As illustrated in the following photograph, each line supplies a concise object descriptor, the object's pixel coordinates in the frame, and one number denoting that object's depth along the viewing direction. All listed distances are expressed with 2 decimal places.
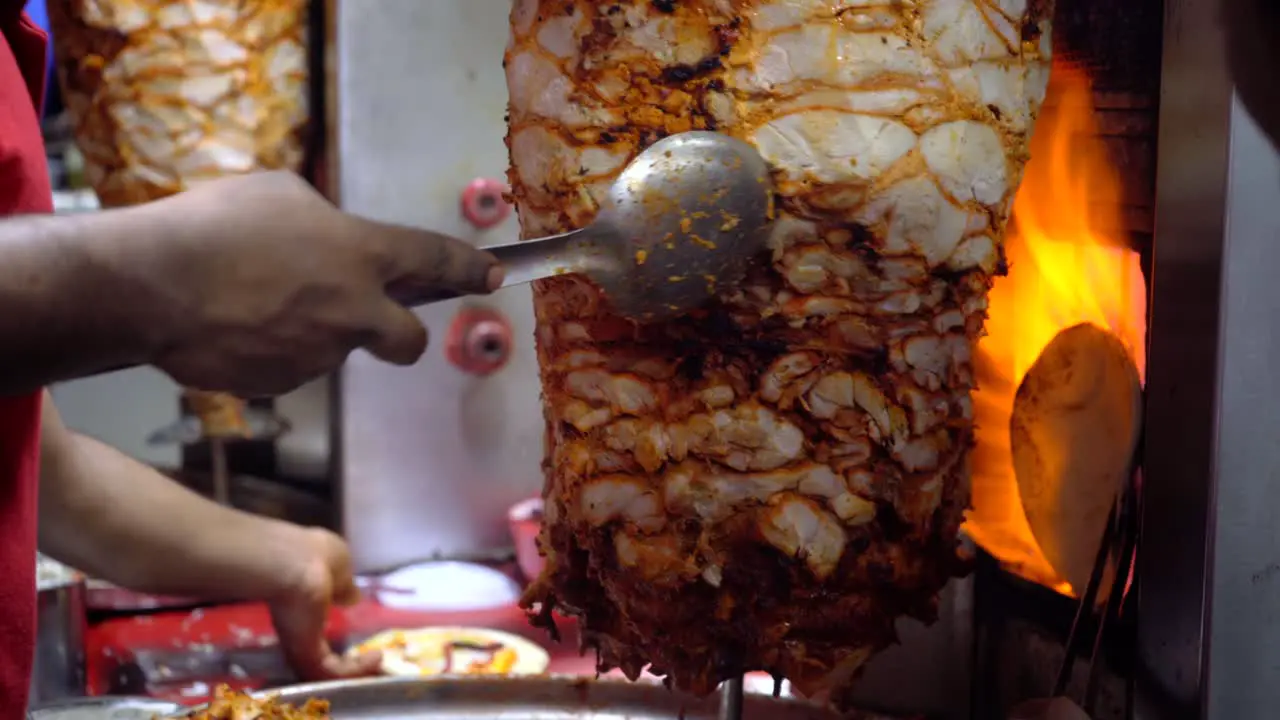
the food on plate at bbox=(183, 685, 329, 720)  0.98
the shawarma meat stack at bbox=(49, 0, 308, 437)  1.91
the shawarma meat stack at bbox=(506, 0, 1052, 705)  0.78
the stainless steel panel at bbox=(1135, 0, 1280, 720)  0.75
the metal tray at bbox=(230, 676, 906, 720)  1.20
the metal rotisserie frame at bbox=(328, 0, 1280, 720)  0.75
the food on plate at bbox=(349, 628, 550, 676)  1.70
